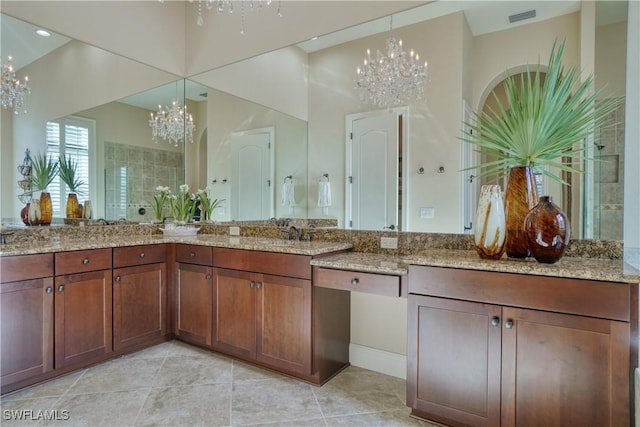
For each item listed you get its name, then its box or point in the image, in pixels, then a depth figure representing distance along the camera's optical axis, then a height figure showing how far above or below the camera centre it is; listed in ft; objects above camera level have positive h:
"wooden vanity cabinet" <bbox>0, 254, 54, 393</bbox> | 6.77 -2.13
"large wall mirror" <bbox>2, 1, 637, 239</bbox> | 6.08 +2.54
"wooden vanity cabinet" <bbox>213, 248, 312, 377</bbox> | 7.41 -2.19
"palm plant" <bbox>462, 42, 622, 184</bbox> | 5.63 +1.48
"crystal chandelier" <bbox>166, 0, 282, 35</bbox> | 10.43 +6.14
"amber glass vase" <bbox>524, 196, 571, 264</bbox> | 5.25 -0.33
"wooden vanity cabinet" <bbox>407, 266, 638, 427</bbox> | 4.62 -2.03
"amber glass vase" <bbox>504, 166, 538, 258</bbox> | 5.82 +0.10
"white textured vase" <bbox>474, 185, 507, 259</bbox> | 5.75 -0.25
